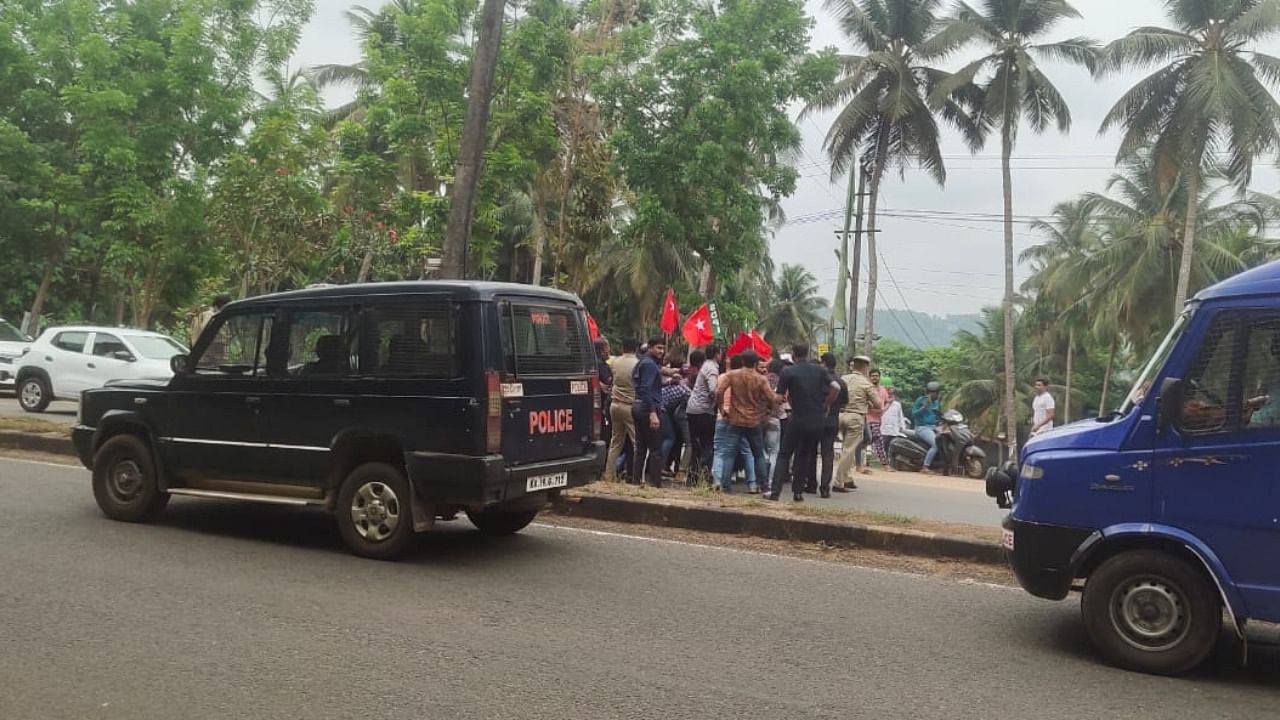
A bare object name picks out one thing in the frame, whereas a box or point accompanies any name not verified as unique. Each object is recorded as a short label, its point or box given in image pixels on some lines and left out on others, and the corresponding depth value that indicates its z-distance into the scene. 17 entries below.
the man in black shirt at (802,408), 10.27
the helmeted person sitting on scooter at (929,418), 16.55
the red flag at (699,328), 15.14
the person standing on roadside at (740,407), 10.52
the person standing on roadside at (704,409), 11.45
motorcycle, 16.59
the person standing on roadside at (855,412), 12.00
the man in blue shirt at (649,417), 10.87
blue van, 4.68
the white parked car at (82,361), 16.08
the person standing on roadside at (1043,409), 15.92
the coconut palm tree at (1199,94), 24.17
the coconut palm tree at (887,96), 28.03
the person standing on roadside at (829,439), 10.95
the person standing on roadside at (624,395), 11.08
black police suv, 6.41
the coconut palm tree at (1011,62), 26.84
